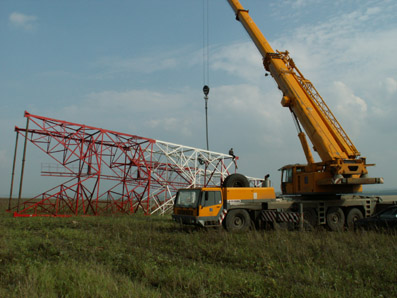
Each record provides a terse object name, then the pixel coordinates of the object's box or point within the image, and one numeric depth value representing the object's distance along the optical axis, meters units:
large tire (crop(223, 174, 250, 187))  15.86
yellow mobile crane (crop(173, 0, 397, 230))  14.59
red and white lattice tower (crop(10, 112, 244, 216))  25.61
